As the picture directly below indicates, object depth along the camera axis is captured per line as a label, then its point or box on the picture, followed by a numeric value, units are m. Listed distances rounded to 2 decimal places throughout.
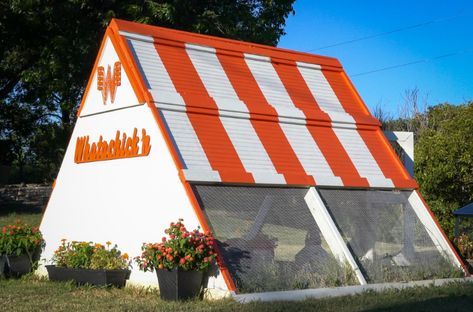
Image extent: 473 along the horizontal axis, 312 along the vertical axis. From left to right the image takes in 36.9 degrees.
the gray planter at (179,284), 8.74
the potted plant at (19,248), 11.58
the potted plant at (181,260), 8.70
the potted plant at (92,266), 10.05
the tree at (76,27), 22.16
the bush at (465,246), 14.95
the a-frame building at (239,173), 9.80
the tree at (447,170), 19.61
